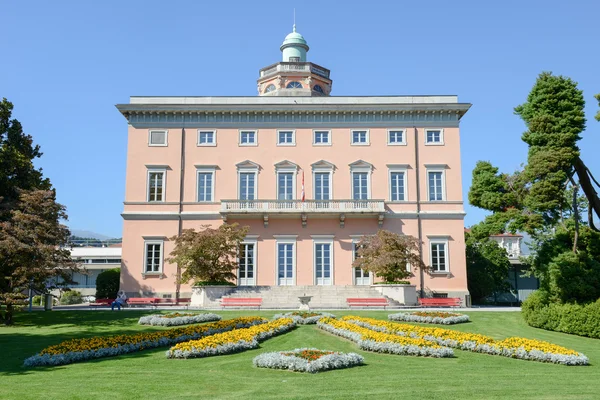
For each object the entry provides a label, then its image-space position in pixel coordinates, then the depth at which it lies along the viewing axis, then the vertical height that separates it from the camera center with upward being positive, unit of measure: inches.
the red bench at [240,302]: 1067.3 -49.0
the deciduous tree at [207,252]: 1141.7 +54.0
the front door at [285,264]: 1327.5 +33.6
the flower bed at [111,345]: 497.4 -69.2
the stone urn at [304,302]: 985.5 -45.3
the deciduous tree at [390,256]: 1161.4 +47.4
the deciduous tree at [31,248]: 842.2 +46.1
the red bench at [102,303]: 1256.8 -60.5
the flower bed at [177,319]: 794.2 -62.8
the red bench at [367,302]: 1077.1 -49.3
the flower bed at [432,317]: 821.2 -62.0
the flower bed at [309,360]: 446.6 -70.9
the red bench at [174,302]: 1215.6 -58.0
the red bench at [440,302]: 1150.5 -52.6
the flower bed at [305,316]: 784.2 -58.4
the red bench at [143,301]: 1197.1 -52.7
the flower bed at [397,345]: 528.1 -67.7
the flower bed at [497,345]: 515.2 -69.6
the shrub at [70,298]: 1598.2 -61.9
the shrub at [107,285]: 1392.7 -19.8
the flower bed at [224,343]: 515.2 -67.2
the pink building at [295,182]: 1325.0 +244.5
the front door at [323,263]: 1327.5 +36.2
